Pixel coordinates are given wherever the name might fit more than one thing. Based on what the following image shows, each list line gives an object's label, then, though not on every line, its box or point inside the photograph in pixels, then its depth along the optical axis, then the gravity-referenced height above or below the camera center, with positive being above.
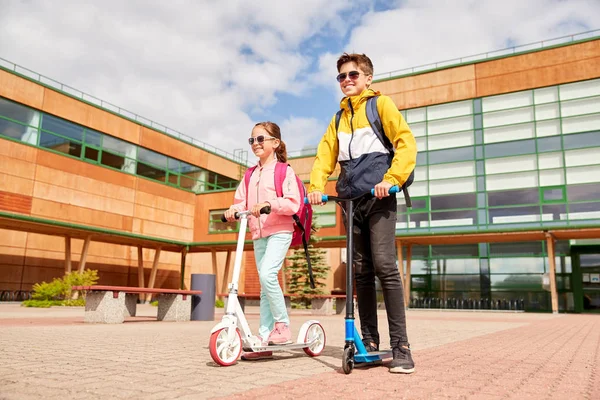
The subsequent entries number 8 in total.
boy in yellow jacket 3.92 +0.85
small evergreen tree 29.42 +0.78
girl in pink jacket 4.39 +0.57
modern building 23.19 +4.94
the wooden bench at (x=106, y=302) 9.59 -0.43
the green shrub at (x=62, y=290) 18.27 -0.42
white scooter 3.85 -0.43
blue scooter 3.59 -0.29
